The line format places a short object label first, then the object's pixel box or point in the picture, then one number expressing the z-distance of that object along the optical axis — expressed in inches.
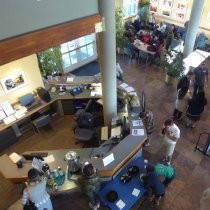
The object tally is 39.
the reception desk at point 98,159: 192.4
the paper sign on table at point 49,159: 202.8
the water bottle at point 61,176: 186.9
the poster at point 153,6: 483.8
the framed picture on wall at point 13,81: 243.1
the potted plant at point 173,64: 305.6
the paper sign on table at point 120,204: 182.8
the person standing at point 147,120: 228.2
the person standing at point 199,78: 280.1
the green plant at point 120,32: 381.7
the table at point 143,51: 383.6
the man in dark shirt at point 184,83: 263.4
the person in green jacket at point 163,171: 178.2
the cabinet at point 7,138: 251.1
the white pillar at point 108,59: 176.1
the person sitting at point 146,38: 401.7
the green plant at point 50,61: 289.9
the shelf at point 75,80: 297.1
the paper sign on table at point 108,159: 194.9
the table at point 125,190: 184.9
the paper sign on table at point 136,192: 189.2
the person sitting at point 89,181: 163.5
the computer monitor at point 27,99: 261.9
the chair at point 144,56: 386.9
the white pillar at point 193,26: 287.7
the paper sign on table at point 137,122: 227.3
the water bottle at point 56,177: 187.5
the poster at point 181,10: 443.5
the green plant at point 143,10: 482.0
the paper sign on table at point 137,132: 218.1
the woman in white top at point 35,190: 150.9
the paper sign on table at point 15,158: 200.5
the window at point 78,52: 363.6
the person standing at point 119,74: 306.8
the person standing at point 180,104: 262.4
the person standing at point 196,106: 238.7
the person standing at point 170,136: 201.2
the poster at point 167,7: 461.5
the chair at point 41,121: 262.1
